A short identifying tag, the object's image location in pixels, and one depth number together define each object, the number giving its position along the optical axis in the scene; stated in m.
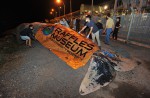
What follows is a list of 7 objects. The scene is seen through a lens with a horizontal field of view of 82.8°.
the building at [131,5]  9.90
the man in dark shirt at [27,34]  5.23
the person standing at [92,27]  4.36
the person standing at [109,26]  5.17
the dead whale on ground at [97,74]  2.69
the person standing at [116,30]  6.30
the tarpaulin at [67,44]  3.57
